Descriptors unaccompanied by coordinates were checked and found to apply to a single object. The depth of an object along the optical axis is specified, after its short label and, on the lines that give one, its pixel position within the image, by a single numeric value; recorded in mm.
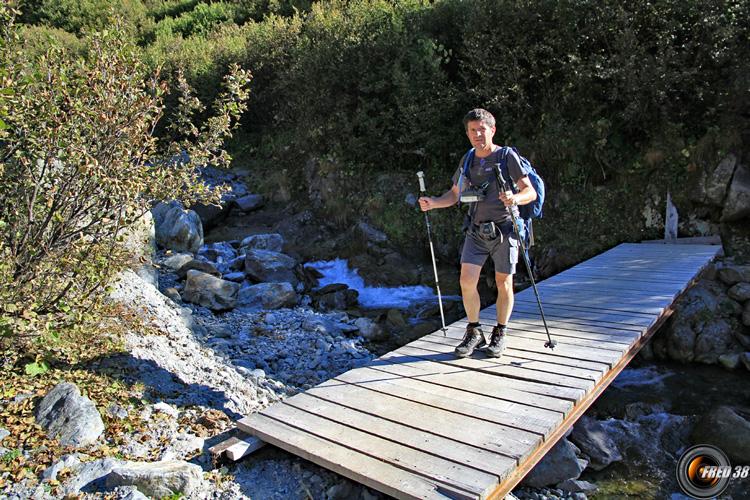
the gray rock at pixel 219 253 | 12332
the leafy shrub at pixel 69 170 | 4129
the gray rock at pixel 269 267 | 11022
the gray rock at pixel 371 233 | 12523
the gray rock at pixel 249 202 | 16078
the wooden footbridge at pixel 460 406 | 3525
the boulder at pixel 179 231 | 12375
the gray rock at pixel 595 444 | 5367
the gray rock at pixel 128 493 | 3355
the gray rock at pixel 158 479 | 3471
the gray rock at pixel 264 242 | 13328
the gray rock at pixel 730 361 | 7273
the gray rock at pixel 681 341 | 7688
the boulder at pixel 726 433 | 5340
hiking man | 4664
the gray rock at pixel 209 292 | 9320
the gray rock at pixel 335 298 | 10180
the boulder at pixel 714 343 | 7543
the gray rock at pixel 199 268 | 10453
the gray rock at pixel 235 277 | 10911
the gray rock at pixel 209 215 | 14984
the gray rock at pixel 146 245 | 7735
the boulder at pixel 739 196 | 9172
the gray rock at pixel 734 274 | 8383
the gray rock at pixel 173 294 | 8990
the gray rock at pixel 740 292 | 8093
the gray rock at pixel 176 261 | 10648
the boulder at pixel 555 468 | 4832
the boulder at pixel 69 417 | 3893
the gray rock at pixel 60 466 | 3533
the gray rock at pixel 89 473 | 3488
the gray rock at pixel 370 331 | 8758
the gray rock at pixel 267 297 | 9742
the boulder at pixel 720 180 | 9336
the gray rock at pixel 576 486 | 4832
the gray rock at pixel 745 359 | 7145
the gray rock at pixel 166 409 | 4521
